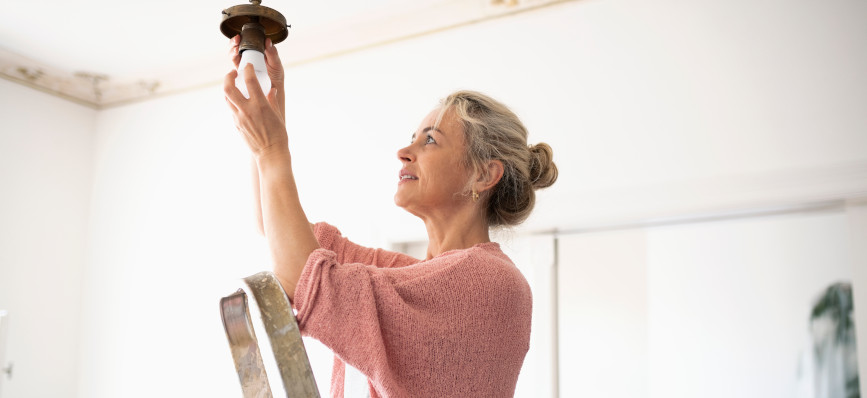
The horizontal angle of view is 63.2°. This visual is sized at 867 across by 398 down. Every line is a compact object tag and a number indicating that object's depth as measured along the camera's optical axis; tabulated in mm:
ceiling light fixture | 827
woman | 793
